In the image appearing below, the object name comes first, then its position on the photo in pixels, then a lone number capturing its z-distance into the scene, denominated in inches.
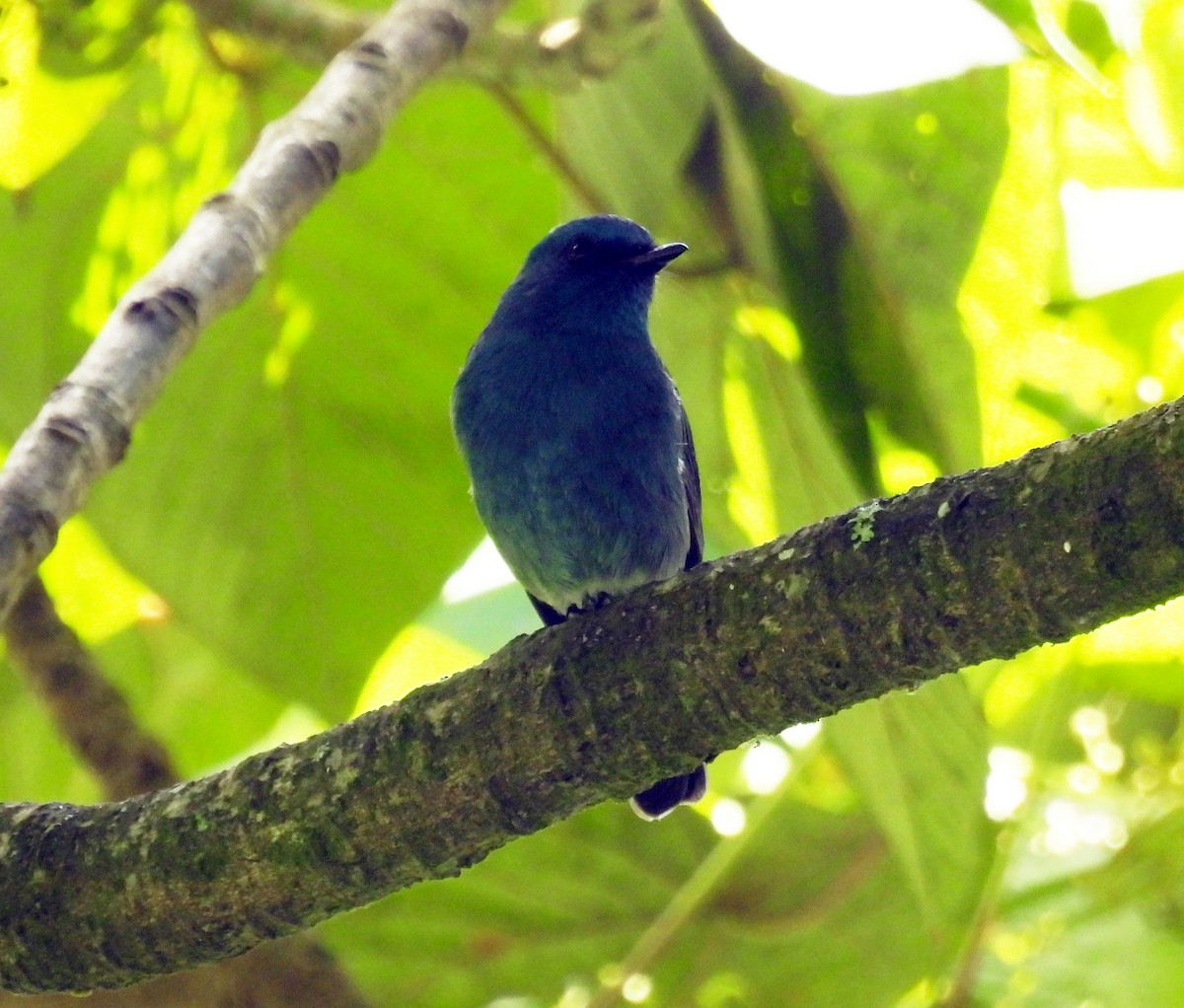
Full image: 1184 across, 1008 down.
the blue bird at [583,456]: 284.7
